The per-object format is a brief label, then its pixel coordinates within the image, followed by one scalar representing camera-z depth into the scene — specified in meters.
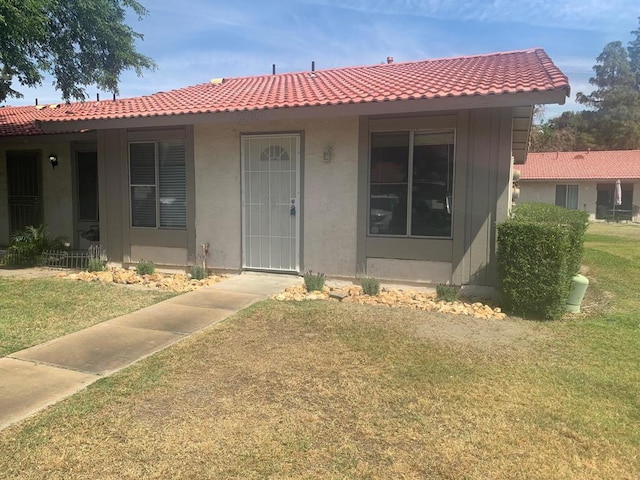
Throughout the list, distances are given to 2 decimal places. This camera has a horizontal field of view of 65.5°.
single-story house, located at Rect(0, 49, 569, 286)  7.35
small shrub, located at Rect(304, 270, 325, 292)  7.80
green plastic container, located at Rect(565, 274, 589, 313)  6.94
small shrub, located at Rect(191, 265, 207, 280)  8.75
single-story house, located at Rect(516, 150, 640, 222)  30.48
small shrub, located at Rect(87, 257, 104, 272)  9.37
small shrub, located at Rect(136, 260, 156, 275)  9.14
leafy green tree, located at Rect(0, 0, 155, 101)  8.90
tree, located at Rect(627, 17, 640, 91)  60.33
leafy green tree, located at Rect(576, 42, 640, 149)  51.97
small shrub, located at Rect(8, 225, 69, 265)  10.35
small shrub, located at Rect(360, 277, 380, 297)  7.60
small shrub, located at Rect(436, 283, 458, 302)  7.27
